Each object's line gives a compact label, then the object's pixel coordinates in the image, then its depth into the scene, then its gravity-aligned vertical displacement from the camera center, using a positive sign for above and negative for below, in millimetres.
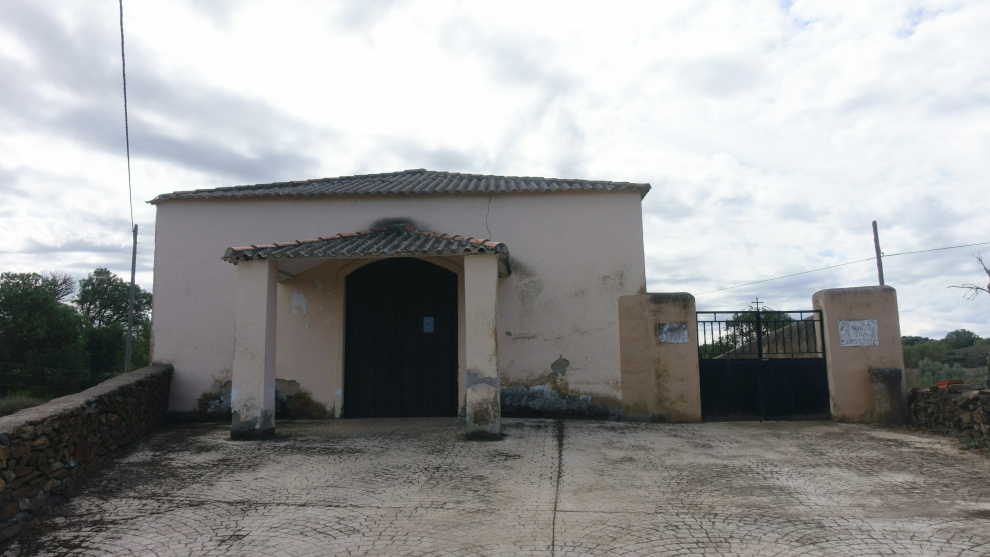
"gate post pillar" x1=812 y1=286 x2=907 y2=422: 8773 +14
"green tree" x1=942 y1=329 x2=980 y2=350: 30106 +156
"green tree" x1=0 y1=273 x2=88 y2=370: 26922 +1547
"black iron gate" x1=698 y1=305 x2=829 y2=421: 9023 -523
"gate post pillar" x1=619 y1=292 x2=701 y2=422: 8891 -159
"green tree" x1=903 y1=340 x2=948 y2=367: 22031 -393
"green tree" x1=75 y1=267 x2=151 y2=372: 36750 +3736
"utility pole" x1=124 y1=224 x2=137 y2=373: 22128 +1732
